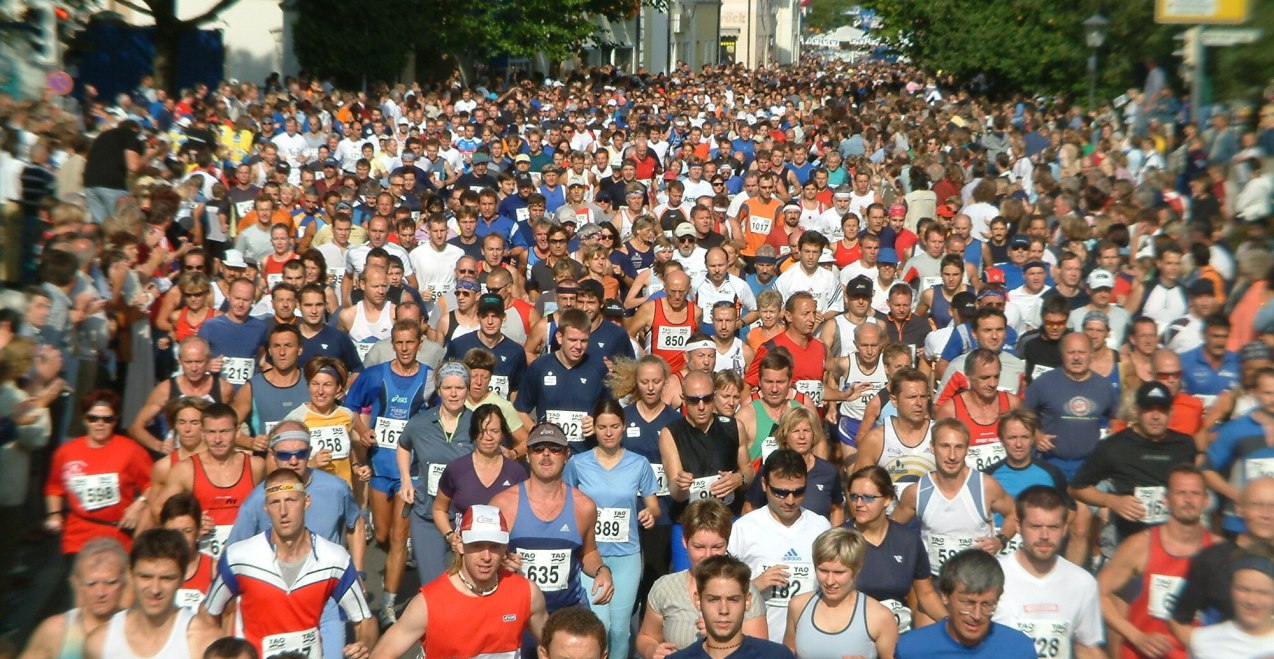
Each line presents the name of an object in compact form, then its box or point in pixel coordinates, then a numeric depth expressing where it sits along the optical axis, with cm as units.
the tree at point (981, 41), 3803
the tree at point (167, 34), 3167
